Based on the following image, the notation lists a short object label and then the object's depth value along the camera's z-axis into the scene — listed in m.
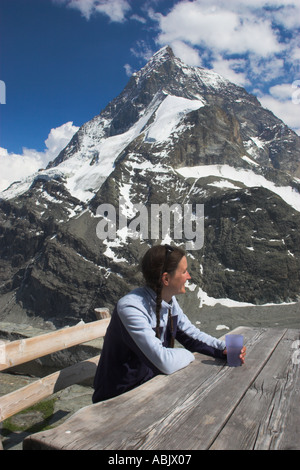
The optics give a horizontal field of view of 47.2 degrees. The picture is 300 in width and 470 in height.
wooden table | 1.66
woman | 2.74
